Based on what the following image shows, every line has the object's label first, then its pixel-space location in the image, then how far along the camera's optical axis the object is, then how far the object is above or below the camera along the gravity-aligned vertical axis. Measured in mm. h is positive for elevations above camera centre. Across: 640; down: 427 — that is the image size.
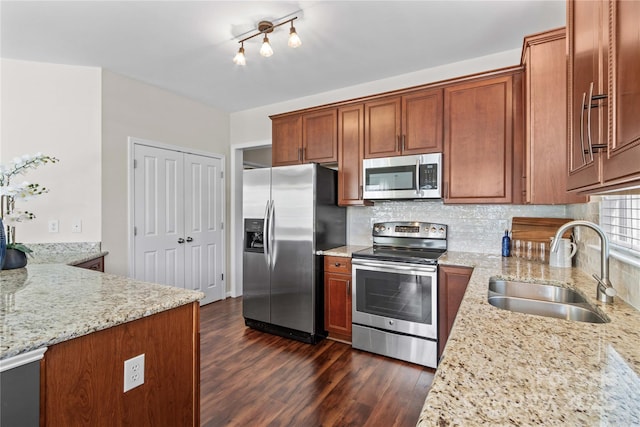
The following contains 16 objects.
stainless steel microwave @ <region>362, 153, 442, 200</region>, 2625 +329
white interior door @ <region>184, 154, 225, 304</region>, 3832 -171
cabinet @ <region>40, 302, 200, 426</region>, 927 -578
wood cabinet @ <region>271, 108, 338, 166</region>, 3168 +831
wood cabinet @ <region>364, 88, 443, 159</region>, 2658 +827
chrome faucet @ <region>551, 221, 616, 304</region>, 1228 -234
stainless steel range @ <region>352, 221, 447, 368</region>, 2410 -750
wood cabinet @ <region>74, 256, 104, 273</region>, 2551 -460
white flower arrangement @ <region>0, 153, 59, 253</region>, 1693 +132
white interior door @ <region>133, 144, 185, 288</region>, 3315 -24
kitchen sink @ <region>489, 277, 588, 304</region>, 1556 -439
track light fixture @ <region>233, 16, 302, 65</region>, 2062 +1282
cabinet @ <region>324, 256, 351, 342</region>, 2826 -809
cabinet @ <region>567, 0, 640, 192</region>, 594 +293
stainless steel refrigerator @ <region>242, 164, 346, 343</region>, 2895 -308
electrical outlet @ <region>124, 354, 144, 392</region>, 1088 -591
